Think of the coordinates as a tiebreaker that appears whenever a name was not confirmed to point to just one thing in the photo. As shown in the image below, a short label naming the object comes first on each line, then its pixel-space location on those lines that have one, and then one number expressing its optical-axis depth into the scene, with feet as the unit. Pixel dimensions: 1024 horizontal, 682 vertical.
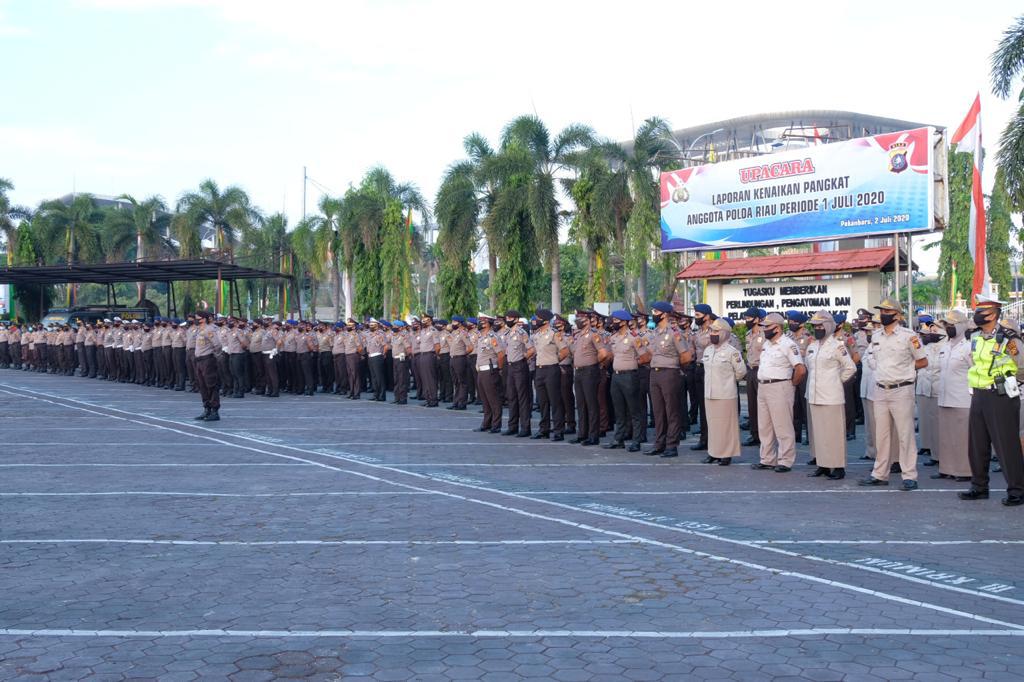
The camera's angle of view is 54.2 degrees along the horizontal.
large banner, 70.23
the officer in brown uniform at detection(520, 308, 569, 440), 46.83
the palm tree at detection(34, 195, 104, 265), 177.06
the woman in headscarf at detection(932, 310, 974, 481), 34.71
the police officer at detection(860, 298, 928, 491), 32.71
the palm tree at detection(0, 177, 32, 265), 179.83
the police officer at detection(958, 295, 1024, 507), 29.63
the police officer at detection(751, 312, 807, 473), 36.50
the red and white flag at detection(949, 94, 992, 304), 71.00
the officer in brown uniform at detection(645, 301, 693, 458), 40.88
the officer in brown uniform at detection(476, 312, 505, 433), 50.55
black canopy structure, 108.06
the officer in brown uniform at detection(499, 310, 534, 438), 48.65
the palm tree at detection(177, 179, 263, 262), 166.91
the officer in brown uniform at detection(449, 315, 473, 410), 63.31
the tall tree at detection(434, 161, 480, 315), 112.57
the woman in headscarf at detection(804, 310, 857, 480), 34.76
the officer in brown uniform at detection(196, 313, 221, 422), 53.78
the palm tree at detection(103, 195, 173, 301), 173.68
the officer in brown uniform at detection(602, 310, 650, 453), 42.70
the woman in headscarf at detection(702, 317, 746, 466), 38.50
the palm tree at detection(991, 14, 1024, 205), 60.64
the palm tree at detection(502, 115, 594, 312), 105.91
